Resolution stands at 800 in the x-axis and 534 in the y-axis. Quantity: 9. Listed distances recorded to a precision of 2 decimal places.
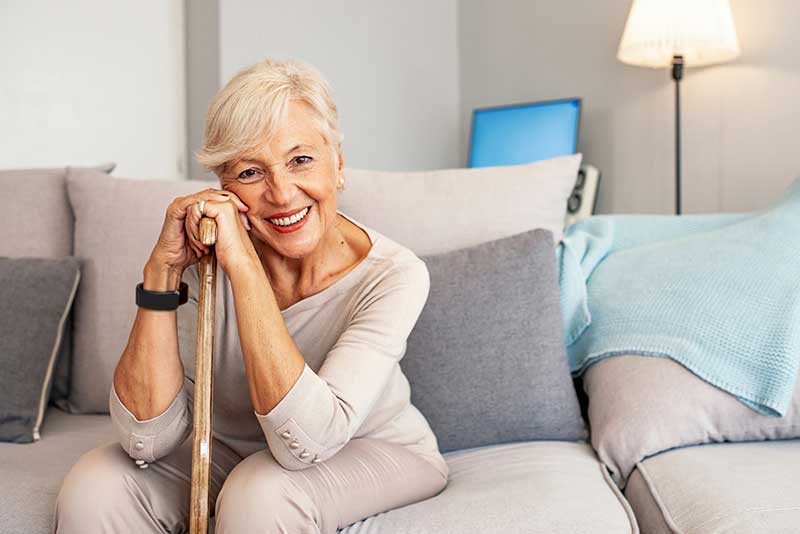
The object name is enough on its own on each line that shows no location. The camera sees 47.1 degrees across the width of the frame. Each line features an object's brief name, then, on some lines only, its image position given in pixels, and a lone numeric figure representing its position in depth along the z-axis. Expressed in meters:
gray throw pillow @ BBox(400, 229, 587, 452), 1.77
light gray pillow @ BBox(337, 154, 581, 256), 1.96
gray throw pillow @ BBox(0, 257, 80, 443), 1.84
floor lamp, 2.80
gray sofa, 1.35
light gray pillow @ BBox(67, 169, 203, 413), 1.97
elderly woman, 1.32
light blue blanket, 1.68
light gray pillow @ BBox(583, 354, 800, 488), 1.65
